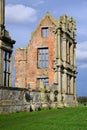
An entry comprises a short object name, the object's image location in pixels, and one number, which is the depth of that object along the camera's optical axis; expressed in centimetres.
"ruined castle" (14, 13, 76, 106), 3978
